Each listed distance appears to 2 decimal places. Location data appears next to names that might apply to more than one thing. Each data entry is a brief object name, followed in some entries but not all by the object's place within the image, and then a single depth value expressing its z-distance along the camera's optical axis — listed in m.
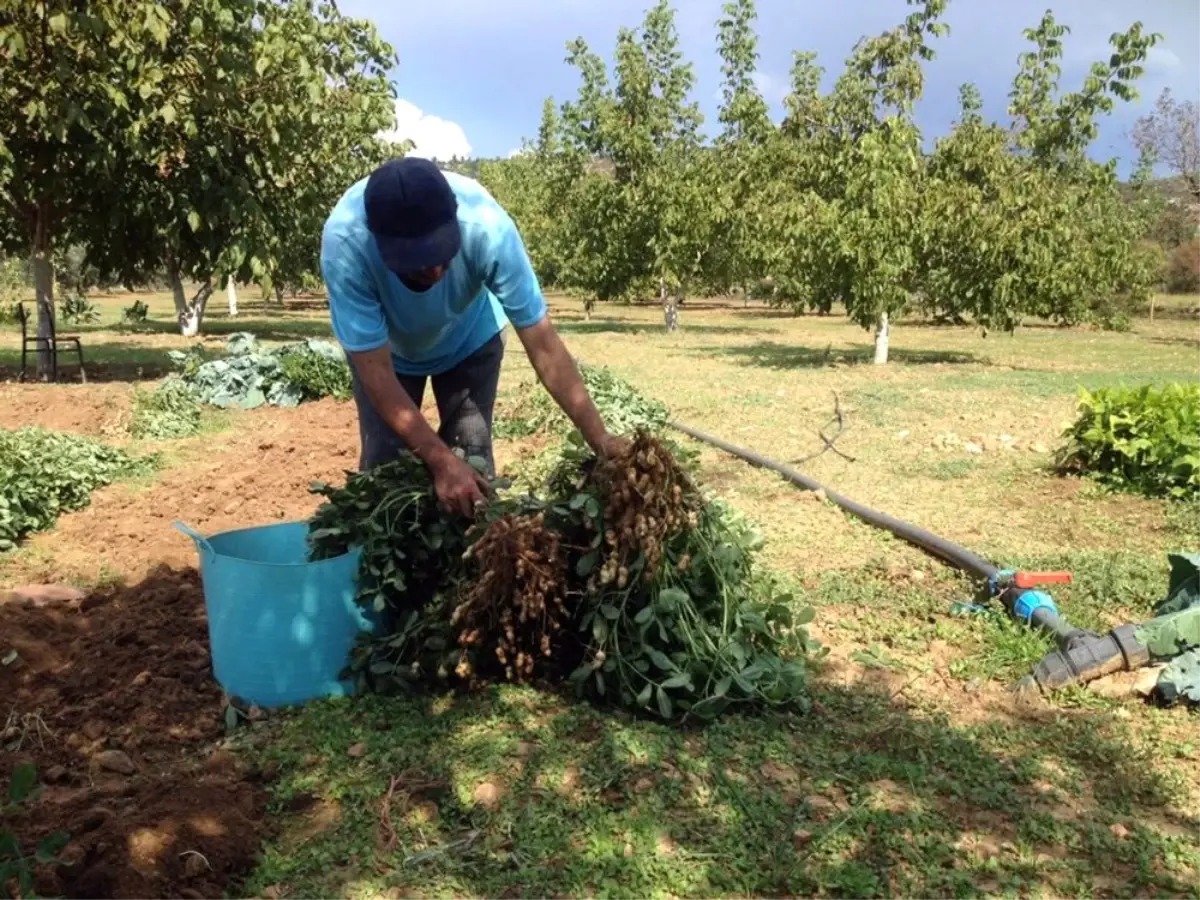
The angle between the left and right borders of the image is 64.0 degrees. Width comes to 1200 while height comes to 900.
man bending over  2.63
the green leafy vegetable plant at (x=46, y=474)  5.37
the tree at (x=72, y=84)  9.21
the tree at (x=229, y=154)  10.13
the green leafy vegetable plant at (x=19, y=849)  1.61
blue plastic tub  2.92
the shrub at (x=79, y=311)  21.38
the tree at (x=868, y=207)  13.27
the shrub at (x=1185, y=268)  37.81
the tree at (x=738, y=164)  22.05
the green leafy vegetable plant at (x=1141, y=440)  5.80
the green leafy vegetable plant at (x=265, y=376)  10.55
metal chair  12.05
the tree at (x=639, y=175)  22.64
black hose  4.38
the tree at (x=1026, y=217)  13.20
